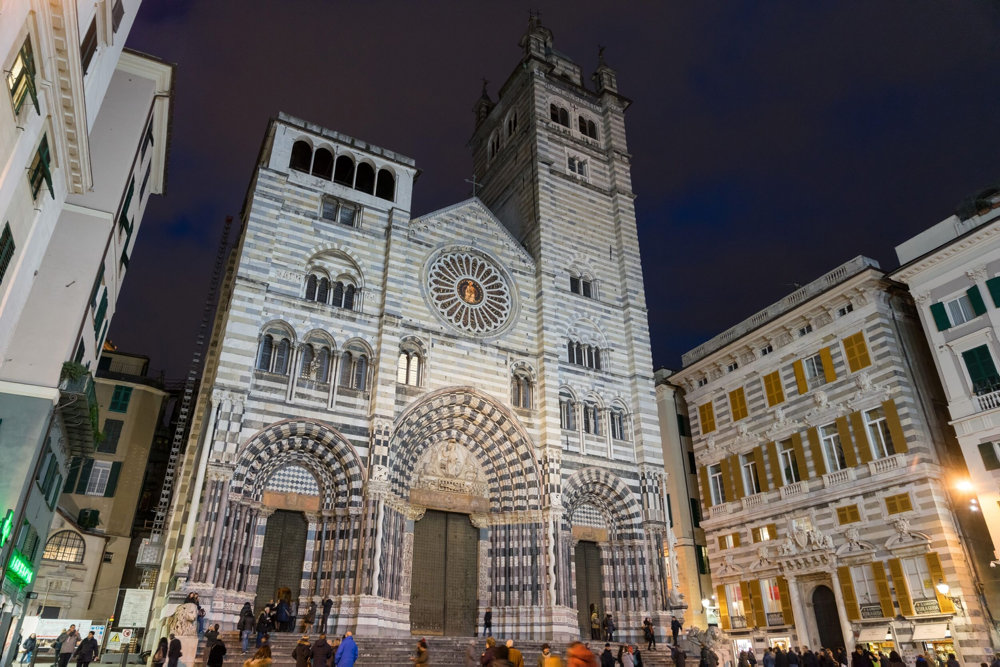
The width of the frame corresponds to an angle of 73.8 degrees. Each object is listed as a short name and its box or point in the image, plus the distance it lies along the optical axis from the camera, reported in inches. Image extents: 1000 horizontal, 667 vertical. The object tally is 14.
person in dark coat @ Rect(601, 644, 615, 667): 626.6
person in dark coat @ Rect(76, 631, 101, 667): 608.1
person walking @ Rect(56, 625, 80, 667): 608.7
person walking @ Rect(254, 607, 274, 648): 641.0
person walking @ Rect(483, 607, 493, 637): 805.2
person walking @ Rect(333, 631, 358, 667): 457.4
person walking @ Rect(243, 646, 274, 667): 358.0
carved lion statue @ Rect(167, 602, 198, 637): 600.1
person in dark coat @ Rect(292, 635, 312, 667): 461.4
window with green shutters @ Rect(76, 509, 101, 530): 1074.1
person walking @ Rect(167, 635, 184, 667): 556.7
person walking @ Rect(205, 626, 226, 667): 525.7
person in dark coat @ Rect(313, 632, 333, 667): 452.2
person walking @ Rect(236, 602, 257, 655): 617.3
